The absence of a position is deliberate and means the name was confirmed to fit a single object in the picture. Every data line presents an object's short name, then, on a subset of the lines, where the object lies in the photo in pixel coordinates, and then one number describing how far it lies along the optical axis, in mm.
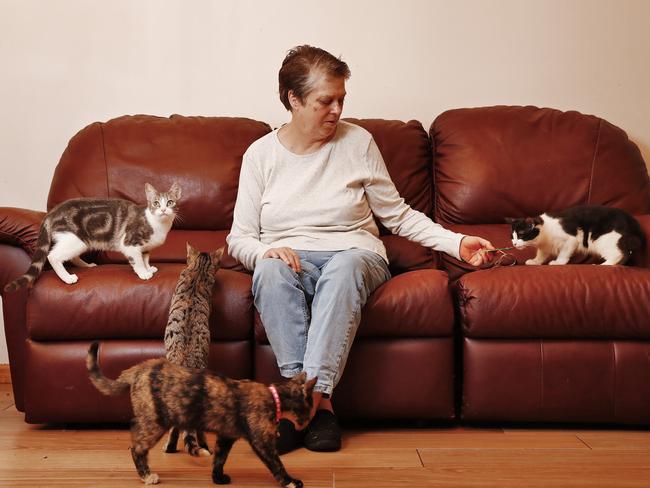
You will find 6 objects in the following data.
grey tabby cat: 2111
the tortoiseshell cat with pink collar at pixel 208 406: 1530
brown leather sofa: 2004
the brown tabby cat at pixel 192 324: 1812
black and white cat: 2240
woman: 1867
